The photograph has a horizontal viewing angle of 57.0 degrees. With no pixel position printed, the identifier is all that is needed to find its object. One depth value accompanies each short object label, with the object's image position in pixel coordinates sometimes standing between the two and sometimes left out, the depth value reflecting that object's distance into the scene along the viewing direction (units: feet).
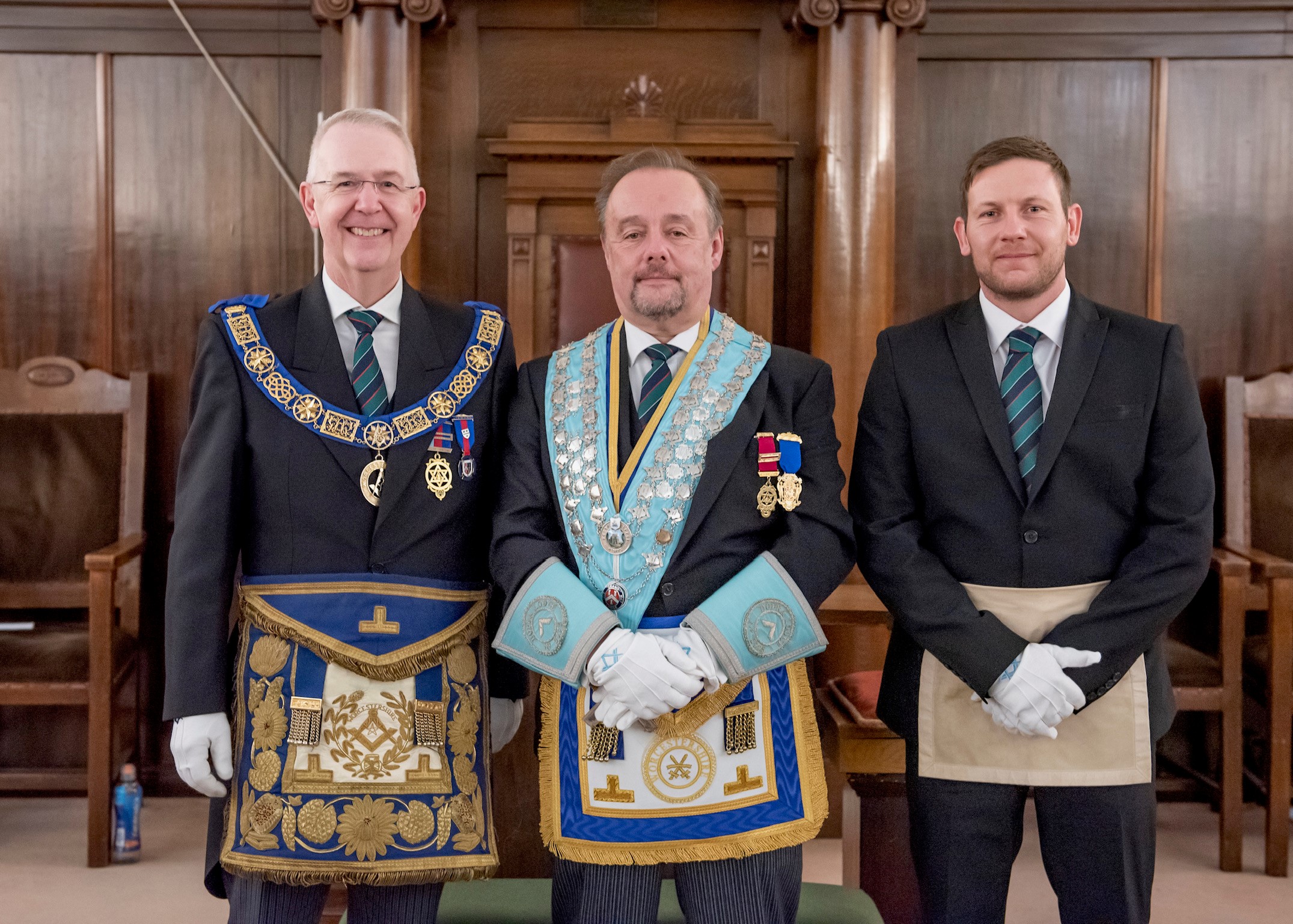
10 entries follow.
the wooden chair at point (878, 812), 7.67
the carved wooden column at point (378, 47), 12.15
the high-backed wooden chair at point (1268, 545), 10.57
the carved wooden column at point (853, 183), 12.12
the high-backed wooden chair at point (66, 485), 12.27
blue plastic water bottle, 10.97
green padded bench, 7.32
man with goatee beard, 5.65
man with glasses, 5.75
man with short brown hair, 5.96
